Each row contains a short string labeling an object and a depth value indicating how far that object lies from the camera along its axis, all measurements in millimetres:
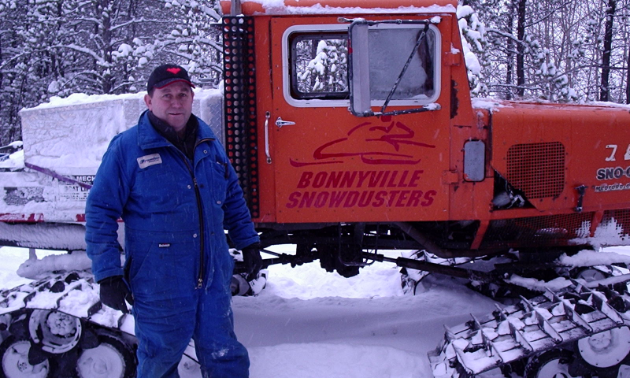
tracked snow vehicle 3449
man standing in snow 2584
